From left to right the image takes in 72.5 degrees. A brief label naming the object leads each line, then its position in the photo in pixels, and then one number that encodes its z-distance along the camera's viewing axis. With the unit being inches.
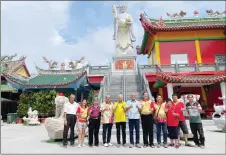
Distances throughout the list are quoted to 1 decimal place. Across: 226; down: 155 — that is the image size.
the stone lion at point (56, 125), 176.9
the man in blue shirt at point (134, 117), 158.6
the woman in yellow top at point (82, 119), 162.4
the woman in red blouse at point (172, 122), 155.9
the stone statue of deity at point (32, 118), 367.0
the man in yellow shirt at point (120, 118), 160.0
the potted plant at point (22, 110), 405.0
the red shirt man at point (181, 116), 159.5
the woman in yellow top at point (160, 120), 159.2
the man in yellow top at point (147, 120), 156.2
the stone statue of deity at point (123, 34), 481.9
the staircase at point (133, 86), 320.3
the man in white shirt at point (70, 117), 163.1
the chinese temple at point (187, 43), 456.6
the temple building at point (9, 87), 532.2
